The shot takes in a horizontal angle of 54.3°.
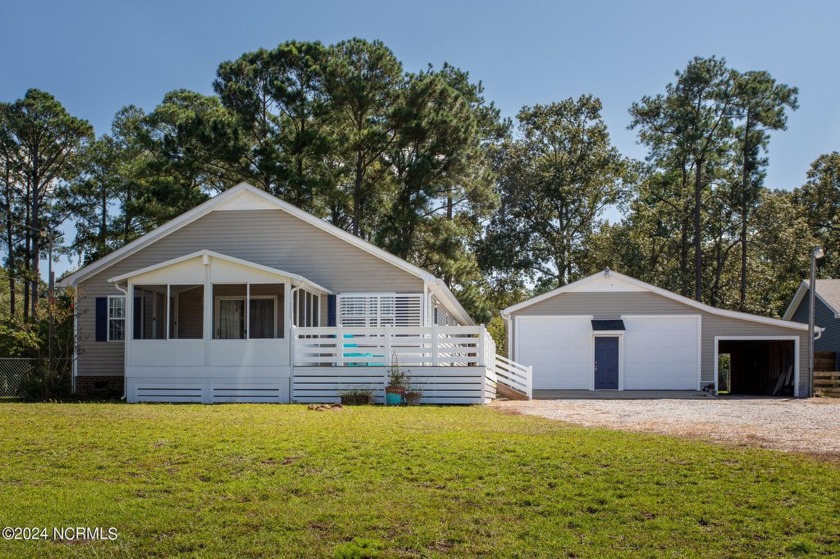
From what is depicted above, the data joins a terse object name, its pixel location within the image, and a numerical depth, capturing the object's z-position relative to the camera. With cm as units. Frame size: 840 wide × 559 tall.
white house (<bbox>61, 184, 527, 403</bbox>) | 1792
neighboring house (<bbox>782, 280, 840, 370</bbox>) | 2877
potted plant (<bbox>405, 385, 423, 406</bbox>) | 1727
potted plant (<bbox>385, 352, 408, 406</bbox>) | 1717
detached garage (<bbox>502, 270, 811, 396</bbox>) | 2542
